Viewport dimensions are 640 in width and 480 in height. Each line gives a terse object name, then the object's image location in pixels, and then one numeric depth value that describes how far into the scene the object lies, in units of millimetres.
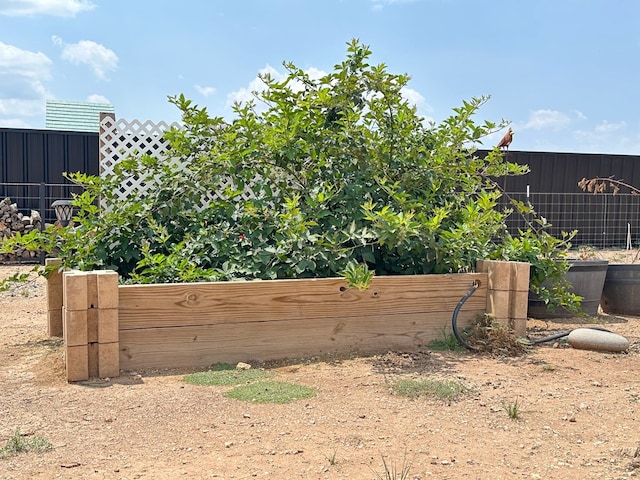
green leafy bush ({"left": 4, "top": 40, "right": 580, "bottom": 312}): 4051
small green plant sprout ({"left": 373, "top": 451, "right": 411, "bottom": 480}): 2100
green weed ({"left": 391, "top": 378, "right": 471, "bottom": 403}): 3107
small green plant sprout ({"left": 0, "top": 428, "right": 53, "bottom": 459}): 2357
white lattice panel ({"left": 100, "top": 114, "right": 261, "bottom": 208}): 5586
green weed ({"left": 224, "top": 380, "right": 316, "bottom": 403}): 3031
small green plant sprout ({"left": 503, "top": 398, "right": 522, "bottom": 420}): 2822
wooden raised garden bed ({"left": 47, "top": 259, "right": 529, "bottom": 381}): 3369
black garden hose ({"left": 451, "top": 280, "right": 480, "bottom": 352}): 4086
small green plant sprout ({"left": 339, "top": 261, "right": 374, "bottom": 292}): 3611
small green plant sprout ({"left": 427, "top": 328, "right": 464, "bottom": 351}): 4094
